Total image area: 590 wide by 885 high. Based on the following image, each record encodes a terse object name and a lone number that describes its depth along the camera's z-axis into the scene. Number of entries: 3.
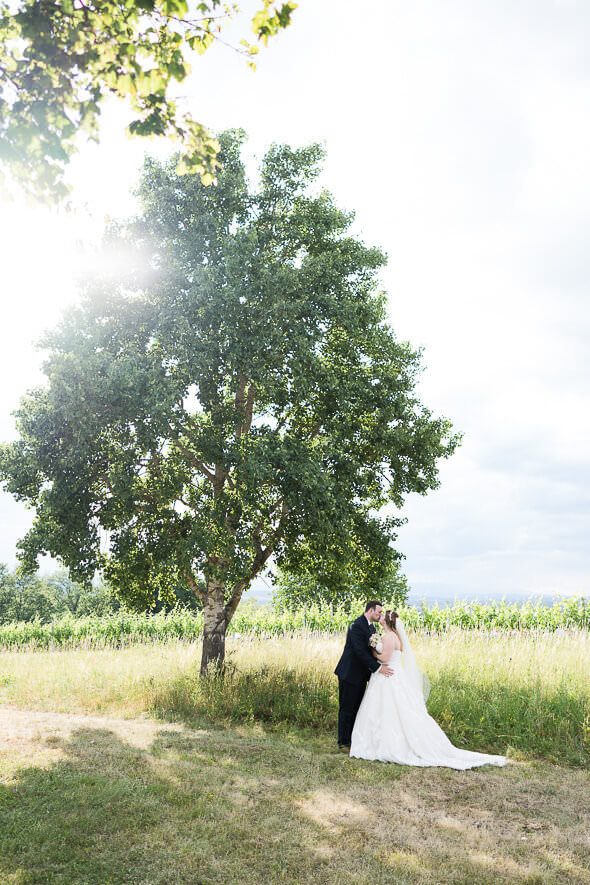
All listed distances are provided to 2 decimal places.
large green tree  12.03
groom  10.22
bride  9.20
